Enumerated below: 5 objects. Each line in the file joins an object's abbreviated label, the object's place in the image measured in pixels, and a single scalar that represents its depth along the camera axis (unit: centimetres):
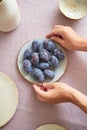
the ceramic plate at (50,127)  79
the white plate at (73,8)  89
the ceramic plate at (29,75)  83
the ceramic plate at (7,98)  82
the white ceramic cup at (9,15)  80
